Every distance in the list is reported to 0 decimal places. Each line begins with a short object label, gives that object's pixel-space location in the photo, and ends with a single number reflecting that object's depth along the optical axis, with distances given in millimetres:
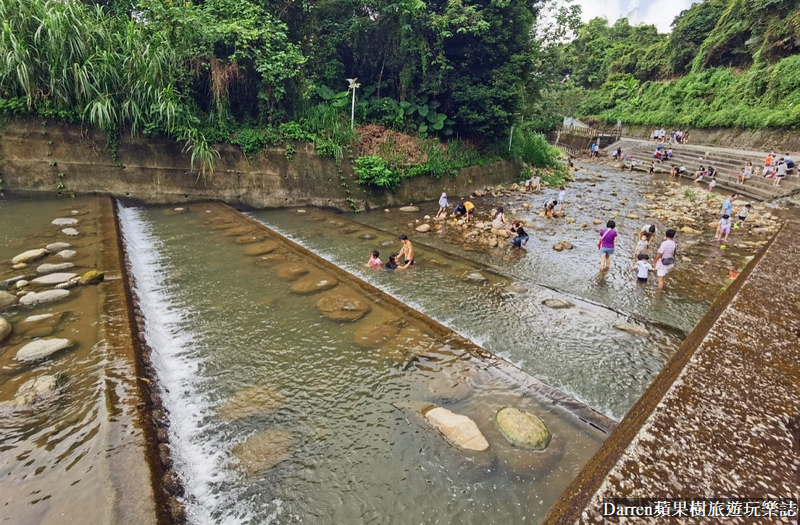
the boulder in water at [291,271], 7434
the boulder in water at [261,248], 8586
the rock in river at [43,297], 5187
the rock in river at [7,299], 5068
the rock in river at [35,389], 3596
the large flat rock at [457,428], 3746
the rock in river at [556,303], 7027
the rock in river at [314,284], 6852
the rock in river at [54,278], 5730
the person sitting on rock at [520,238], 10703
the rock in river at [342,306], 6020
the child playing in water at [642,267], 8297
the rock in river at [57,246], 6988
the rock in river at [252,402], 4051
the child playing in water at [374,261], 8577
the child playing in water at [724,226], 11031
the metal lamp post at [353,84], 13273
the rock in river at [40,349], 4121
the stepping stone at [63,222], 8479
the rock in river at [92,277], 5812
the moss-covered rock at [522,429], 3744
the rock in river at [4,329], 4398
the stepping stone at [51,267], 6105
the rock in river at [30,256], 6398
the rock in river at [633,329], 6086
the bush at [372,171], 14000
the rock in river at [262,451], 3443
